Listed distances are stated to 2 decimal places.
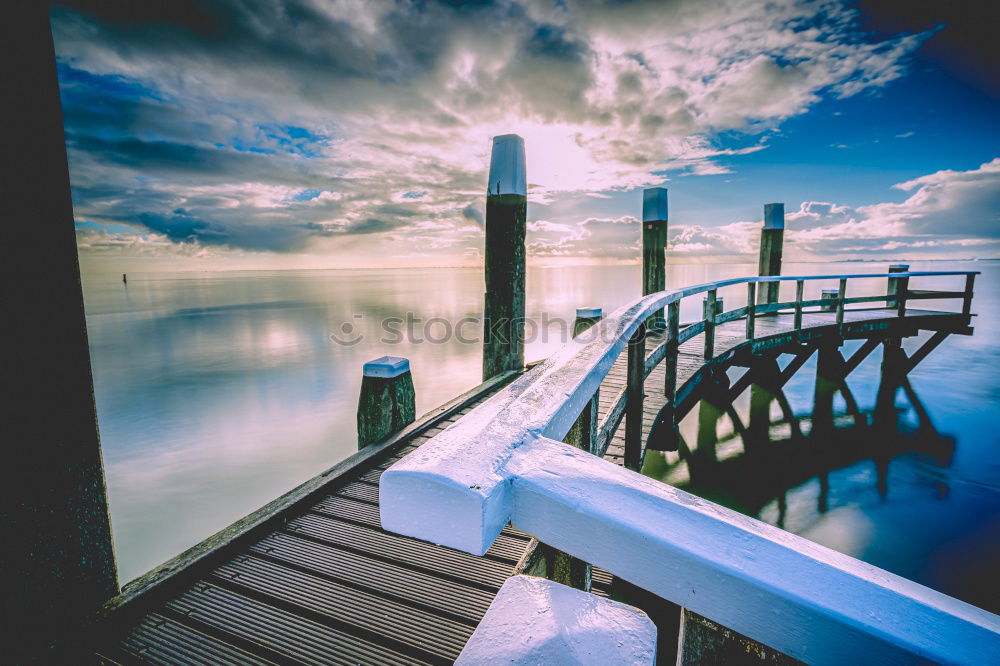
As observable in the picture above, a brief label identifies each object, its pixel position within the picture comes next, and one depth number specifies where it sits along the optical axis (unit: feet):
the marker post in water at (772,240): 31.96
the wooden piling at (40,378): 4.79
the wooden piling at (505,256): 17.56
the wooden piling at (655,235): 26.45
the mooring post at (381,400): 13.05
